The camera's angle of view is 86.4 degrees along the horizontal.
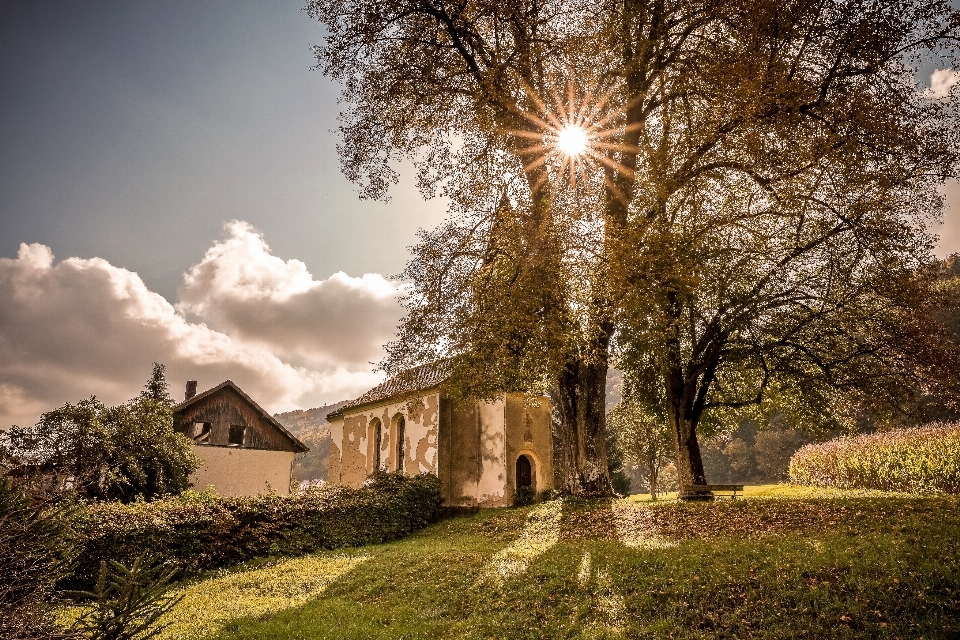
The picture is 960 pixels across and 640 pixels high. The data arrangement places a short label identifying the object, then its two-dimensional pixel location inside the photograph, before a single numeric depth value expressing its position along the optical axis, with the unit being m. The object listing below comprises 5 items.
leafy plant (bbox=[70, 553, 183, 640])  4.17
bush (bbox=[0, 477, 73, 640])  4.02
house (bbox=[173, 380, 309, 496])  30.25
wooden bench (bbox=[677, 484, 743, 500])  16.30
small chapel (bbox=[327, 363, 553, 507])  23.81
